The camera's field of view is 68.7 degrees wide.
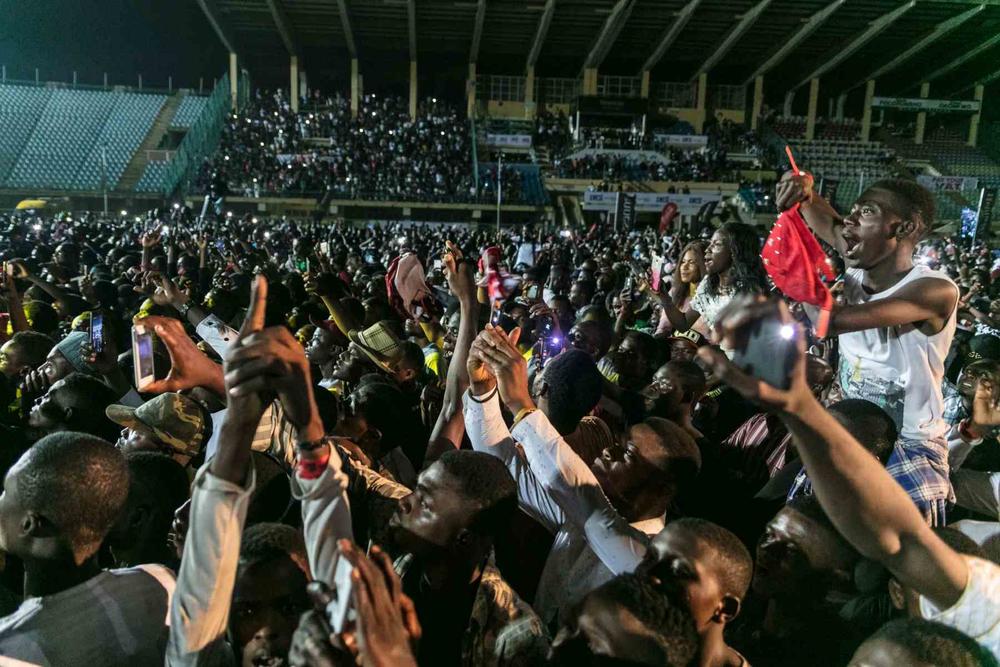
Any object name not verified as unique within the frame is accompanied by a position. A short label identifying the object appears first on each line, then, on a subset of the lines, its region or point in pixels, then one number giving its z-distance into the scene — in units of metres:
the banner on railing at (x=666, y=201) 27.34
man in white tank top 2.40
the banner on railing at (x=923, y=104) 36.03
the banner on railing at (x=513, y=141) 33.12
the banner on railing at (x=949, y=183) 30.12
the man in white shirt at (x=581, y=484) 2.07
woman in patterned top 3.99
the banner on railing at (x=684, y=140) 33.53
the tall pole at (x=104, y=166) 28.40
